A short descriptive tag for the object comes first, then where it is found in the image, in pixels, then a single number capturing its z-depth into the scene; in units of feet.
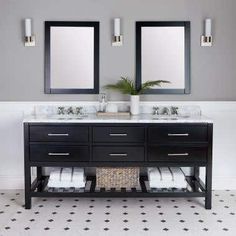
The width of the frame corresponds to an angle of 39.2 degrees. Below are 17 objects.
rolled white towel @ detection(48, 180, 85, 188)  10.41
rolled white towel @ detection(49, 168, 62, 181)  10.41
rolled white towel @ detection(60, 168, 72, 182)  10.41
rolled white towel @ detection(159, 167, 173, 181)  10.42
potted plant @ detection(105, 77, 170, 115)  10.93
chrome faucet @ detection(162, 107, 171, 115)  11.47
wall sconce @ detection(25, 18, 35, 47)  11.07
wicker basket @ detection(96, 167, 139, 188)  10.54
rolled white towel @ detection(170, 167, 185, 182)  10.41
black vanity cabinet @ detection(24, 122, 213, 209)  9.86
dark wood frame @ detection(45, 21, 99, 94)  11.28
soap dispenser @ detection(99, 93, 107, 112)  11.34
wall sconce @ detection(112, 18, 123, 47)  11.12
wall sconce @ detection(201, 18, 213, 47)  11.15
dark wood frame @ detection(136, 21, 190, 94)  11.28
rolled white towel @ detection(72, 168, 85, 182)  10.43
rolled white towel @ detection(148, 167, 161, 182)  10.43
